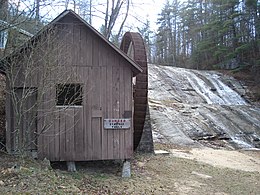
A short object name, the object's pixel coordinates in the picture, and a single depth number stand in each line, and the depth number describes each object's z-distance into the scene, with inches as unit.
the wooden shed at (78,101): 325.7
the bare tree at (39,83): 303.9
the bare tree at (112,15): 702.5
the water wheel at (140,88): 411.2
